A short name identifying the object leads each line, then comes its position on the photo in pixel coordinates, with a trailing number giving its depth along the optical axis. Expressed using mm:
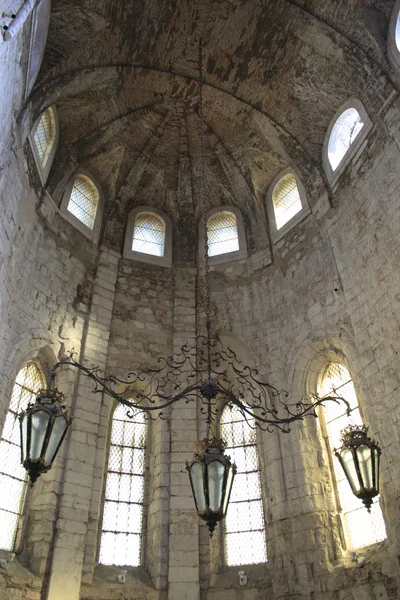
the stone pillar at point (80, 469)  6543
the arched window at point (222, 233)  10607
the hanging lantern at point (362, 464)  4152
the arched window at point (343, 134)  8789
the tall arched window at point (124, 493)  7336
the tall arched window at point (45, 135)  8920
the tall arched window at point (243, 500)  7352
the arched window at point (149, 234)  10539
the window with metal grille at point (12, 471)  6754
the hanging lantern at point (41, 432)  3631
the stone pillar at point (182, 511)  6953
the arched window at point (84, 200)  9883
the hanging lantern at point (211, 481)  3766
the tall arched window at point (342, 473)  6590
